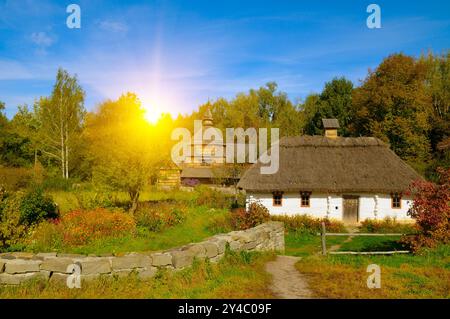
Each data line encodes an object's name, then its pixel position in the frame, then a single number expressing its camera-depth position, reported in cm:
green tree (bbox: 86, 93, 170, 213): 1942
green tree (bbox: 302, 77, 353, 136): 4212
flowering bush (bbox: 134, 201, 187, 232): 1706
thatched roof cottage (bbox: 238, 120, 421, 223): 2059
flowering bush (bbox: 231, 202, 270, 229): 1798
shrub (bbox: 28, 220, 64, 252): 1273
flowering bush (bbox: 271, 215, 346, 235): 1860
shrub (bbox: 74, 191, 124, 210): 2009
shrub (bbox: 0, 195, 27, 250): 1241
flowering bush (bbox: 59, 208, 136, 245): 1386
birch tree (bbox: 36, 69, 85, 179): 3534
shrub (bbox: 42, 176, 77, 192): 3098
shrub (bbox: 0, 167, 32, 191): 2716
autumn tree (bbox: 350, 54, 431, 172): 3234
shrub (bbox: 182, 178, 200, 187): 4447
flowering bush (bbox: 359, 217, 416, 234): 1873
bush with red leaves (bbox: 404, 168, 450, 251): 1040
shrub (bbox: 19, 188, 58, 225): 1520
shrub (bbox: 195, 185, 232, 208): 2602
